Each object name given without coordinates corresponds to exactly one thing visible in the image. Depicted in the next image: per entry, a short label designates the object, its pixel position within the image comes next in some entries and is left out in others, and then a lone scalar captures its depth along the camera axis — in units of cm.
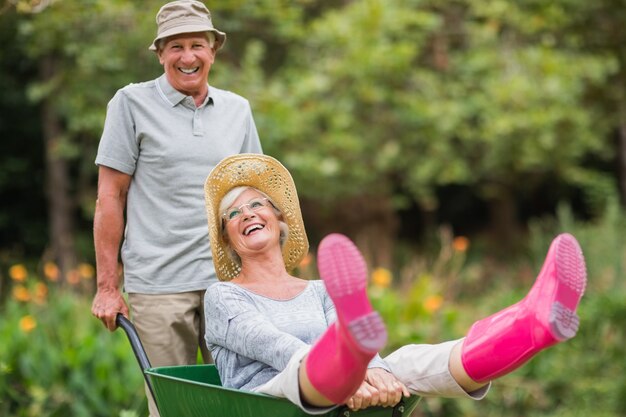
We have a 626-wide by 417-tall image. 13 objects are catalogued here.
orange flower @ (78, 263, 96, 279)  1150
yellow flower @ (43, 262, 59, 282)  1137
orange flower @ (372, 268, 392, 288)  1083
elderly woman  384
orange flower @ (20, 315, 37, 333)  950
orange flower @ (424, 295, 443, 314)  1055
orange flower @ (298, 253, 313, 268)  1045
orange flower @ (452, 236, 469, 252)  1227
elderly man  557
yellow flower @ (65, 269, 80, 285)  1215
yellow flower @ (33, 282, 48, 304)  1135
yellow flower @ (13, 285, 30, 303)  1116
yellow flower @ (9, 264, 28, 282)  1101
